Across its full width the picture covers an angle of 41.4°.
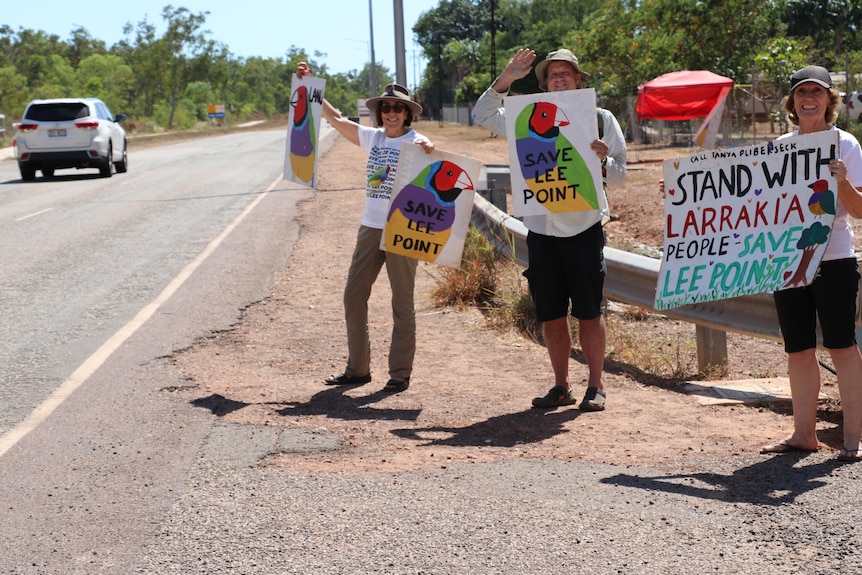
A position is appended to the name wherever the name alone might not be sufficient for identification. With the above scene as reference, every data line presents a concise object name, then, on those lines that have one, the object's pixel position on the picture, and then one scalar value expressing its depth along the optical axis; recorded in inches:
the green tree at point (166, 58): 3850.9
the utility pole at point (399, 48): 808.9
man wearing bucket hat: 247.8
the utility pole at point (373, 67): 2003.9
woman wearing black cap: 203.8
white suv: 1039.0
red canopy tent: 1275.8
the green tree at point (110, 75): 3663.9
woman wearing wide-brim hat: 273.0
